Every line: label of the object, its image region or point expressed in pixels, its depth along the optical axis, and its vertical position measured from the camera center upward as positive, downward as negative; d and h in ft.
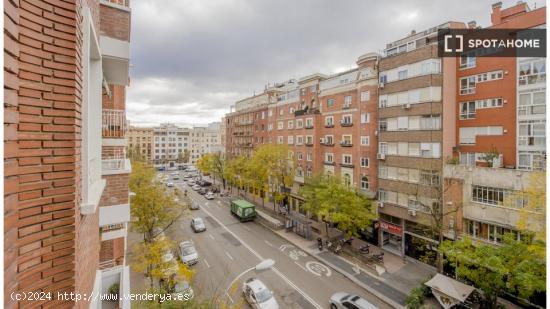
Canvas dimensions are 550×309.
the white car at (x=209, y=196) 137.05 -25.34
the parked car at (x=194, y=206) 115.13 -26.03
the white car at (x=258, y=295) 45.62 -27.17
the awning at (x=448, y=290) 44.11 -25.03
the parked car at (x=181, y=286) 45.39 -25.51
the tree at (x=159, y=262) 43.80 -20.11
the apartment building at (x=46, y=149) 7.56 +0.01
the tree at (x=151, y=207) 56.70 -13.12
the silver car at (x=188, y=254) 62.59 -26.40
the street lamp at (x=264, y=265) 26.40 -12.20
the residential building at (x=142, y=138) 283.79 +12.48
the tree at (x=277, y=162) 97.04 -4.94
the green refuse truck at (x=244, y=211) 98.07 -24.10
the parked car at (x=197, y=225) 86.79 -26.39
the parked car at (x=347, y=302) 44.04 -27.29
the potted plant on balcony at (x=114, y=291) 30.78 -17.83
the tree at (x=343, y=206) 68.33 -15.58
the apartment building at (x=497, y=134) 50.83 +3.33
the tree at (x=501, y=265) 35.99 -17.82
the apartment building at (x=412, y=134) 61.26 +3.83
